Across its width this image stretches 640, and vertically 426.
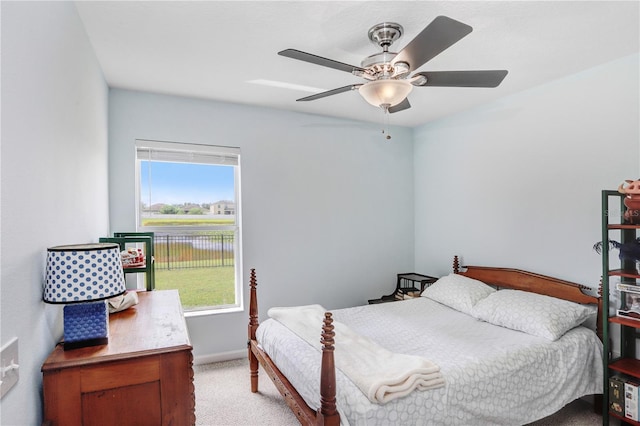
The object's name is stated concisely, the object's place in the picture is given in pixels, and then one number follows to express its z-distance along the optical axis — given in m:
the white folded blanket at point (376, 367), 1.76
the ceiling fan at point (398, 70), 1.72
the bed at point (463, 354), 1.79
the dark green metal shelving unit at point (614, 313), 2.33
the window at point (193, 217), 3.39
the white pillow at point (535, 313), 2.51
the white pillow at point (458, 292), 3.17
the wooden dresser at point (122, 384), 1.21
